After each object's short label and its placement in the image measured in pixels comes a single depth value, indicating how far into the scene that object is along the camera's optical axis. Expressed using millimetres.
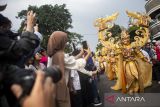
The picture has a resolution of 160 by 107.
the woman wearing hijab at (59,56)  1723
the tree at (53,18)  18717
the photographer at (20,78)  709
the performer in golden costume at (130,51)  4146
